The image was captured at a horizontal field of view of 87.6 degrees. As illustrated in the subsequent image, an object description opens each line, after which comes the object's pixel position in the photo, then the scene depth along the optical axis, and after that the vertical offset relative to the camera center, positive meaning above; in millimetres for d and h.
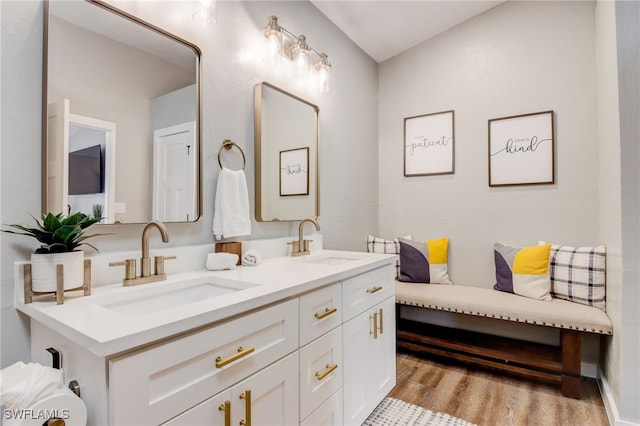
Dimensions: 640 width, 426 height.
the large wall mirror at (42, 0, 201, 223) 1056 +362
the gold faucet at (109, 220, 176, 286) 1151 -173
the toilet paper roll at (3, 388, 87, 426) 691 -406
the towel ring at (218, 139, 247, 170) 1590 +351
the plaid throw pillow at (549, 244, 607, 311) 2113 -390
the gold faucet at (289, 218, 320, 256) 1975 -170
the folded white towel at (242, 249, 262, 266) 1596 -199
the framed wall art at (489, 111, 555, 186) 2463 +501
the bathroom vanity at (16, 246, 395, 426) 718 -359
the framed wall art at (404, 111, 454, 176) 2854 +632
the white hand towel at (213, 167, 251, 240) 1556 +46
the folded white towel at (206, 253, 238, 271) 1430 -193
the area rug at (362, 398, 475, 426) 1751 -1090
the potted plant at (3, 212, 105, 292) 920 -99
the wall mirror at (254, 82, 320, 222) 1825 +369
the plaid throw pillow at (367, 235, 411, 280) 2849 -263
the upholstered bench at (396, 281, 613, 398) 1980 -756
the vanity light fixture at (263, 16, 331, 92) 1781 +979
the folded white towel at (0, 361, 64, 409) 692 -361
